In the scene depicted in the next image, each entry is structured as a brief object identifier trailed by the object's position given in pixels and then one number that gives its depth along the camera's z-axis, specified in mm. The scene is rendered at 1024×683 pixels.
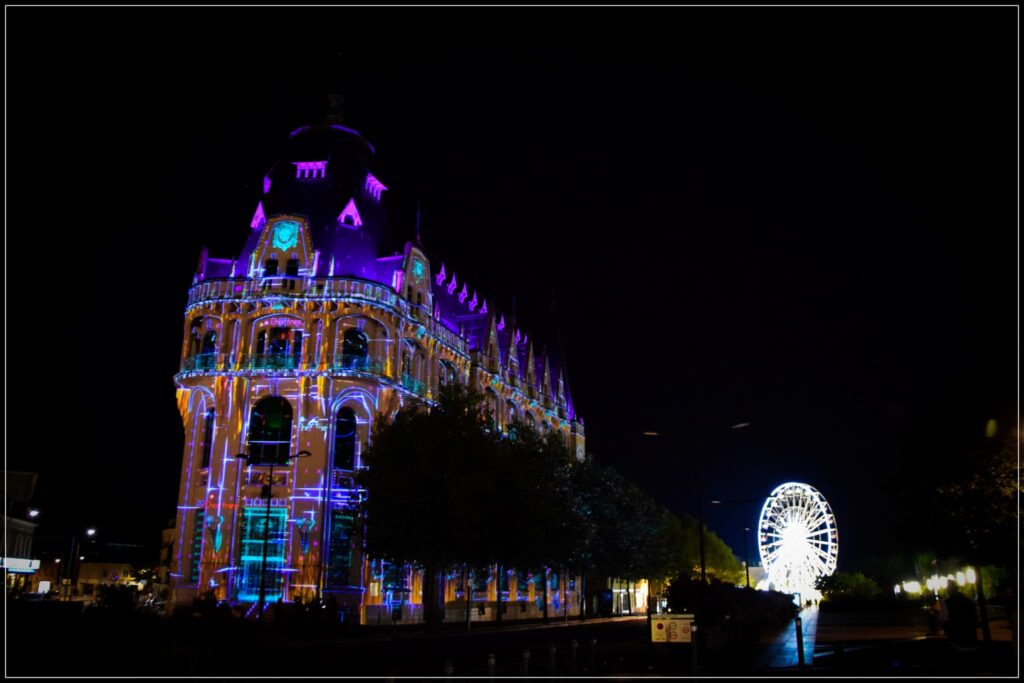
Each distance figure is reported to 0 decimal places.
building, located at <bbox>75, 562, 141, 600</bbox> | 126938
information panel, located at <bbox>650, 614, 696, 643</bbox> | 25453
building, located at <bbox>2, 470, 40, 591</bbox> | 74500
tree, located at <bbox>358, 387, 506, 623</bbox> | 47156
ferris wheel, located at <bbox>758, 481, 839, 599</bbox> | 88000
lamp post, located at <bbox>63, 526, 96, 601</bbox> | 83238
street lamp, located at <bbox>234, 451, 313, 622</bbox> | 39556
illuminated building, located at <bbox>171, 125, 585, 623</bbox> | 54969
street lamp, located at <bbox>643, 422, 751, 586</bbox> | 36325
